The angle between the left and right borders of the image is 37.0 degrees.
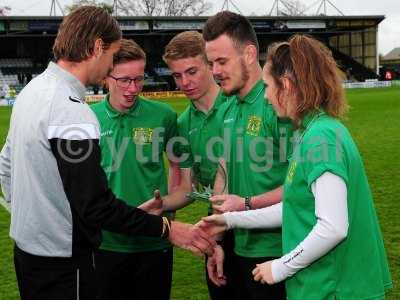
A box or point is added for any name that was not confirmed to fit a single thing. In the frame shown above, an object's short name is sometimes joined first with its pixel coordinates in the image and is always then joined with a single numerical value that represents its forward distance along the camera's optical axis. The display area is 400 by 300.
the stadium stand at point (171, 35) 47.86
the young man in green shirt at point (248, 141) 2.98
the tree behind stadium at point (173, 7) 70.44
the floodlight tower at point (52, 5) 51.25
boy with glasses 3.54
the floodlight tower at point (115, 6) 62.89
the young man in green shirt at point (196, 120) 3.56
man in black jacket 2.38
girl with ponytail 2.19
